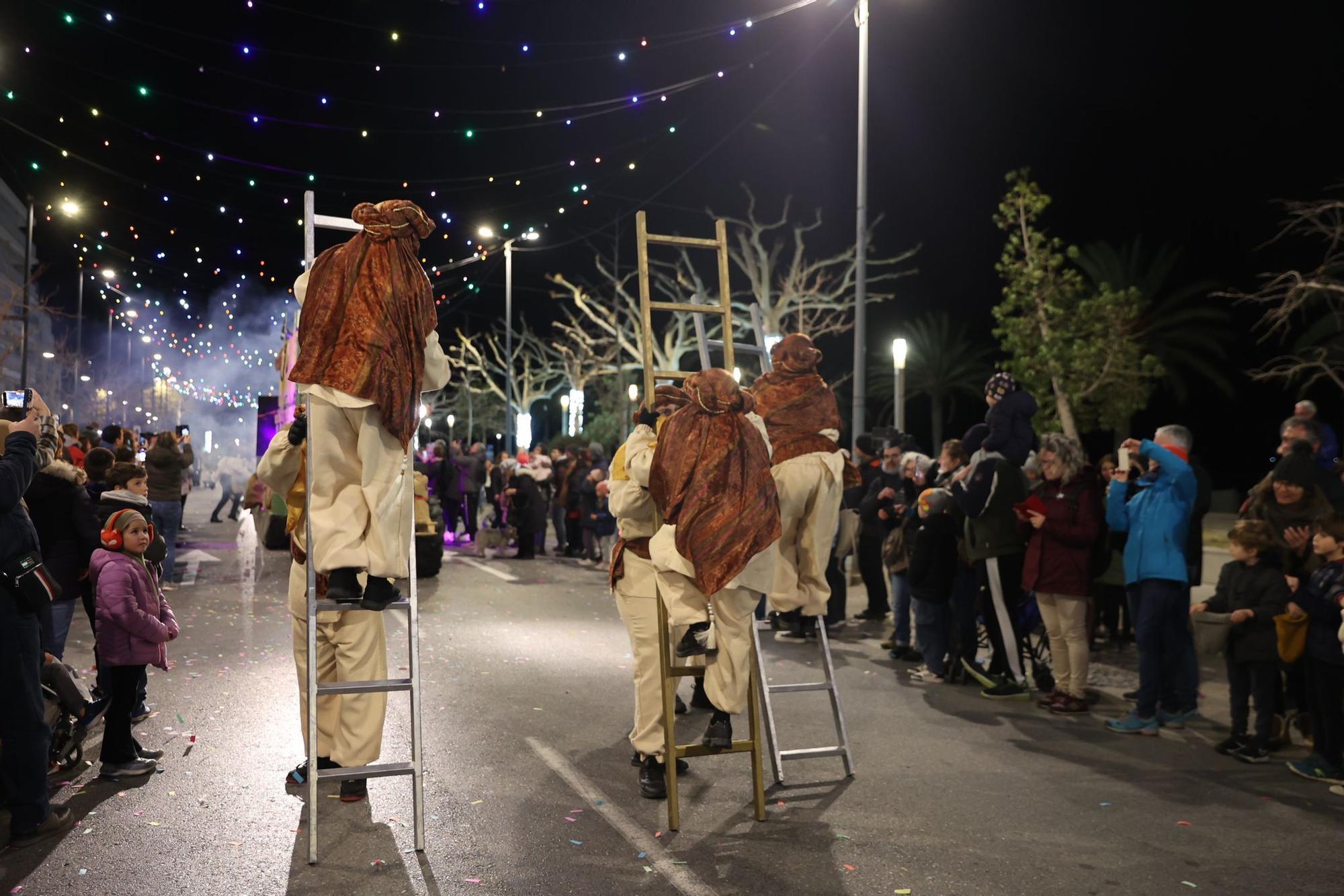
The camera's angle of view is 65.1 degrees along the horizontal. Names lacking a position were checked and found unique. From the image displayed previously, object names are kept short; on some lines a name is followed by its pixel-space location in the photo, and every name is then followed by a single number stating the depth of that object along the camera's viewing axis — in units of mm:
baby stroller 5574
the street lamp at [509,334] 36059
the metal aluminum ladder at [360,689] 4500
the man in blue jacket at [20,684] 4559
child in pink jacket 5738
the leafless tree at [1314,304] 15602
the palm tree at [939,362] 56031
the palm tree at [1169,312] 38688
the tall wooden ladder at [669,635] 5156
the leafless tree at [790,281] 31844
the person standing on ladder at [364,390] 4594
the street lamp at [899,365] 16805
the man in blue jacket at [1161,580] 7297
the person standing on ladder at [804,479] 5973
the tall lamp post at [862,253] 15588
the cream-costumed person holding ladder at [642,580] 5500
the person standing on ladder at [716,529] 5121
